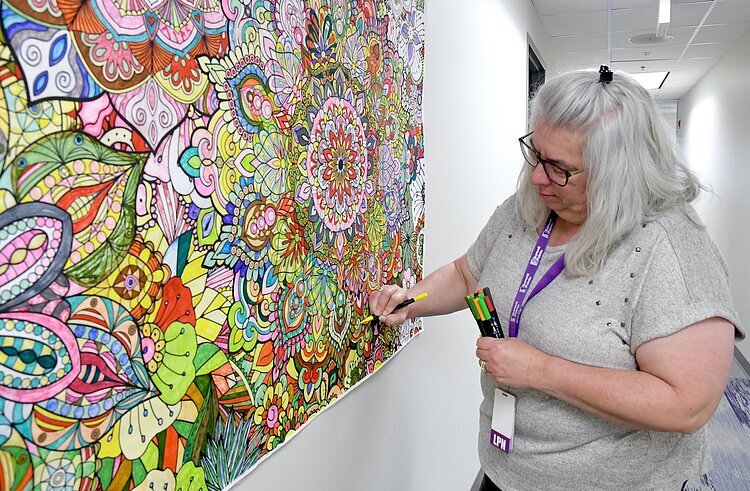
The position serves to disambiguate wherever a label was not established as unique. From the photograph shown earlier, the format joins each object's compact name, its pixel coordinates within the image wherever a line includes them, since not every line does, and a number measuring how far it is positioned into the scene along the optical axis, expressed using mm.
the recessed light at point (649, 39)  5605
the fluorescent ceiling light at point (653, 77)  7618
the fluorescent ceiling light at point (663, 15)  3825
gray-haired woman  1155
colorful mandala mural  634
